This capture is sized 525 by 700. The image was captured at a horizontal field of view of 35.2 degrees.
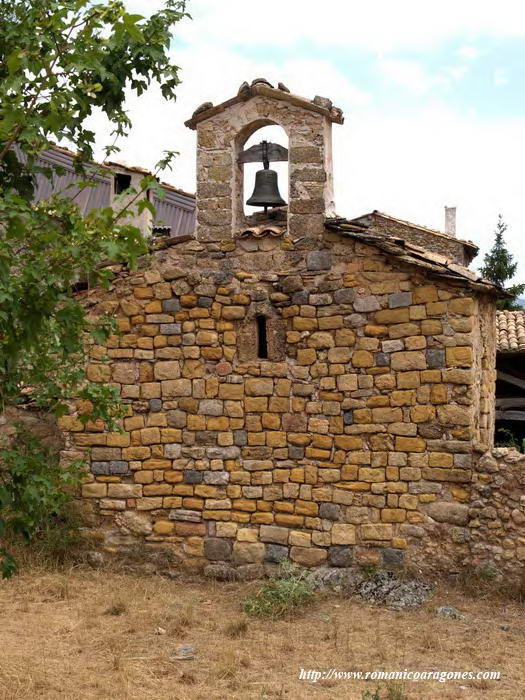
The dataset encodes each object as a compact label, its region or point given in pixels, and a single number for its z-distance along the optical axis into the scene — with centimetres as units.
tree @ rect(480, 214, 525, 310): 2489
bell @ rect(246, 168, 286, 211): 945
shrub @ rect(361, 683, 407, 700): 573
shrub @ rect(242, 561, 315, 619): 782
